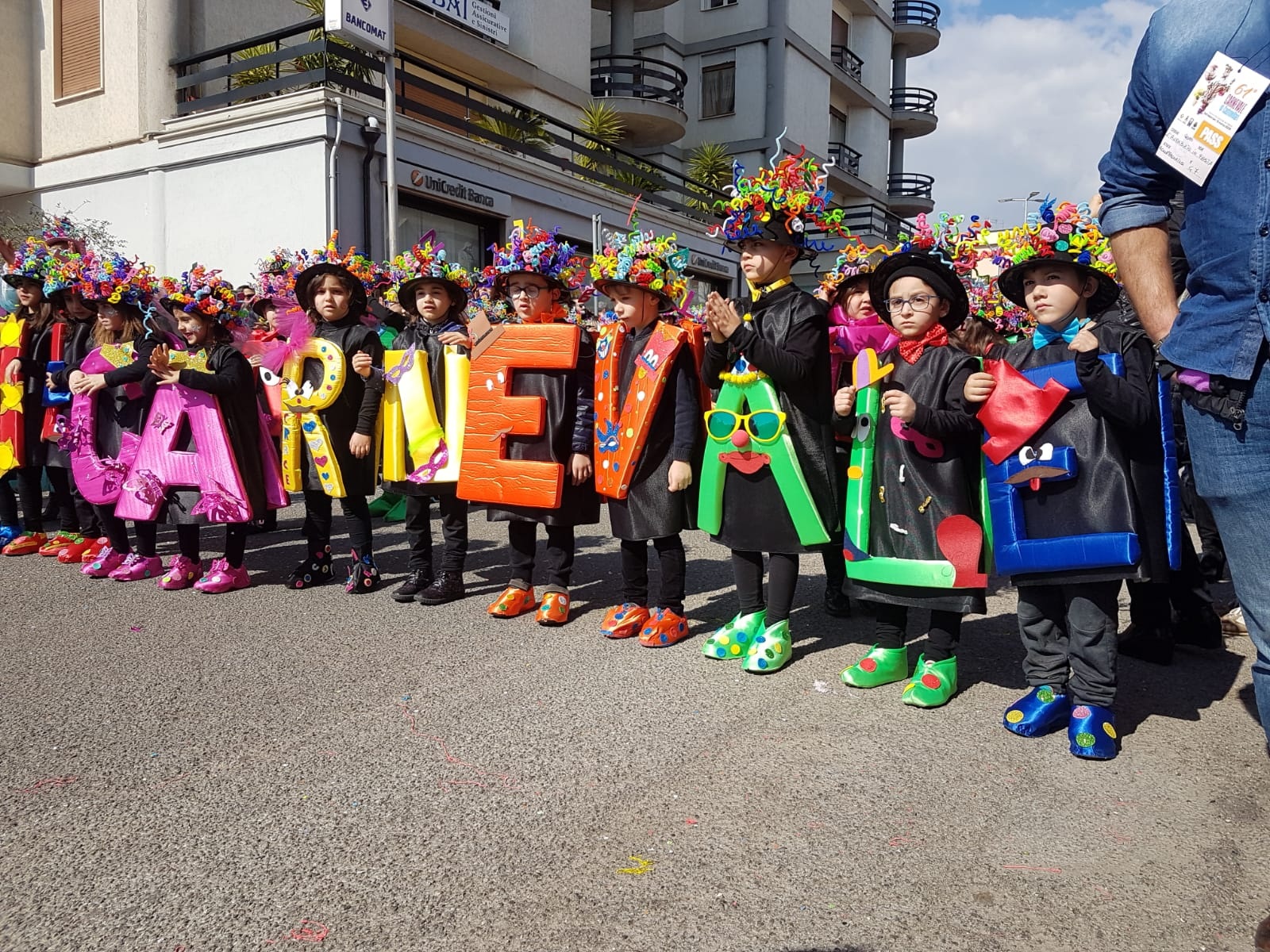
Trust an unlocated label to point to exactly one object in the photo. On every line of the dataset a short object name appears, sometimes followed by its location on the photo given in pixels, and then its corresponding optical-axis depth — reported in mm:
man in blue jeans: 1930
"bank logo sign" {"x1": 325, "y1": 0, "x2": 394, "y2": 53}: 10352
